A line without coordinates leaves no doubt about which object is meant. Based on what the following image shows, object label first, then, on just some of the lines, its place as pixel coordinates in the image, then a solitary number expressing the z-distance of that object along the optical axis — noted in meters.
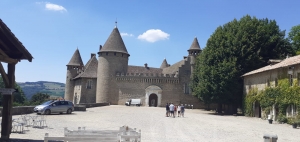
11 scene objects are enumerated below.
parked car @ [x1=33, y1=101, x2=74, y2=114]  19.39
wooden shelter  8.29
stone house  19.91
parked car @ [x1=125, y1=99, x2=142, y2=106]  40.87
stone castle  41.89
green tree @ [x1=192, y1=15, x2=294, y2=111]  28.13
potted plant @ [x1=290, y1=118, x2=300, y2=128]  16.77
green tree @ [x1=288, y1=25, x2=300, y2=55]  34.11
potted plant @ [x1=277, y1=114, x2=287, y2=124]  19.87
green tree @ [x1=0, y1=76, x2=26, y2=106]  55.68
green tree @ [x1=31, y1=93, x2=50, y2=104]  56.40
